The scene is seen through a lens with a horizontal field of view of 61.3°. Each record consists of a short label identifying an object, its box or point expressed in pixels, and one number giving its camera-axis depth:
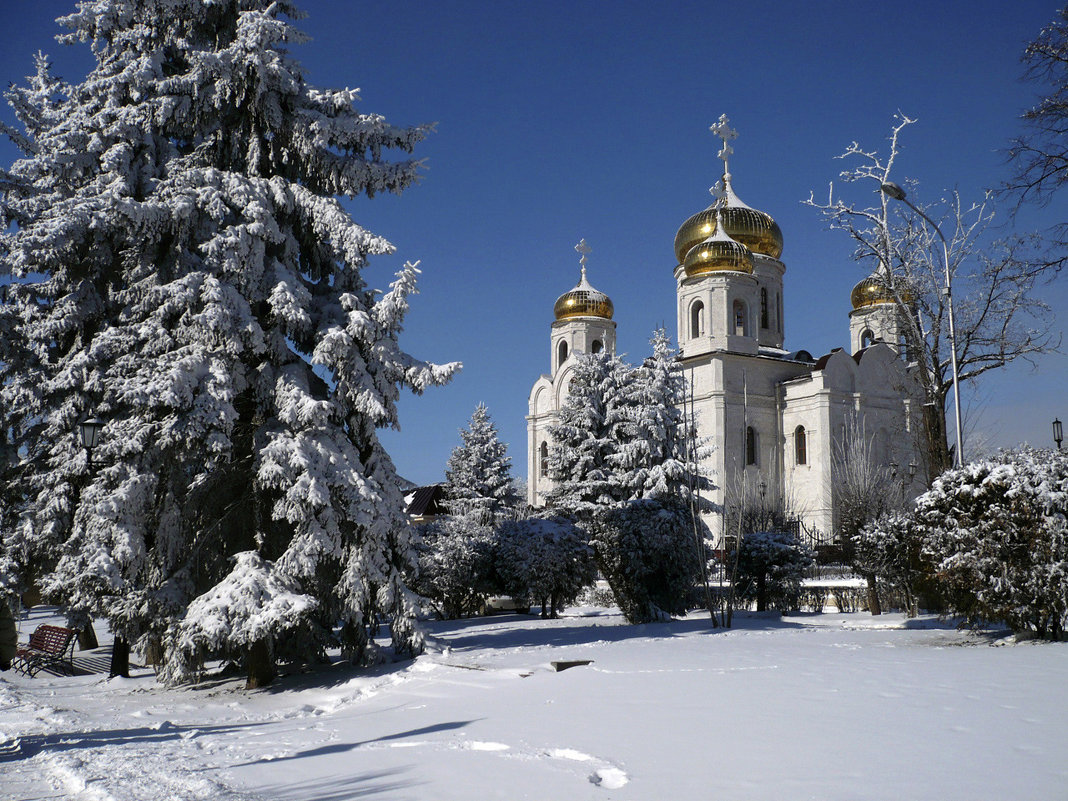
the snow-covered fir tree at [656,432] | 29.52
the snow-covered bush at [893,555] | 14.55
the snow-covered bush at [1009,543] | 11.85
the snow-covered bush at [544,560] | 21.25
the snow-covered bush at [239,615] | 11.04
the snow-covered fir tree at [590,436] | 30.84
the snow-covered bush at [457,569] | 22.59
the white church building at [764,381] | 44.53
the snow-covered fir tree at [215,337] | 12.27
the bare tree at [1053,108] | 9.90
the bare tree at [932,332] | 20.73
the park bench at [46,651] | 15.23
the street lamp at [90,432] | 12.01
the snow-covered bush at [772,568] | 20.80
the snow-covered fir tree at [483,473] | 37.94
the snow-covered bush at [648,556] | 18.94
